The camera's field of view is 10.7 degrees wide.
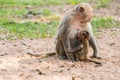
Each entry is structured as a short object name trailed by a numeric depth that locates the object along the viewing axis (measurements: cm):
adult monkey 1265
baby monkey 1253
